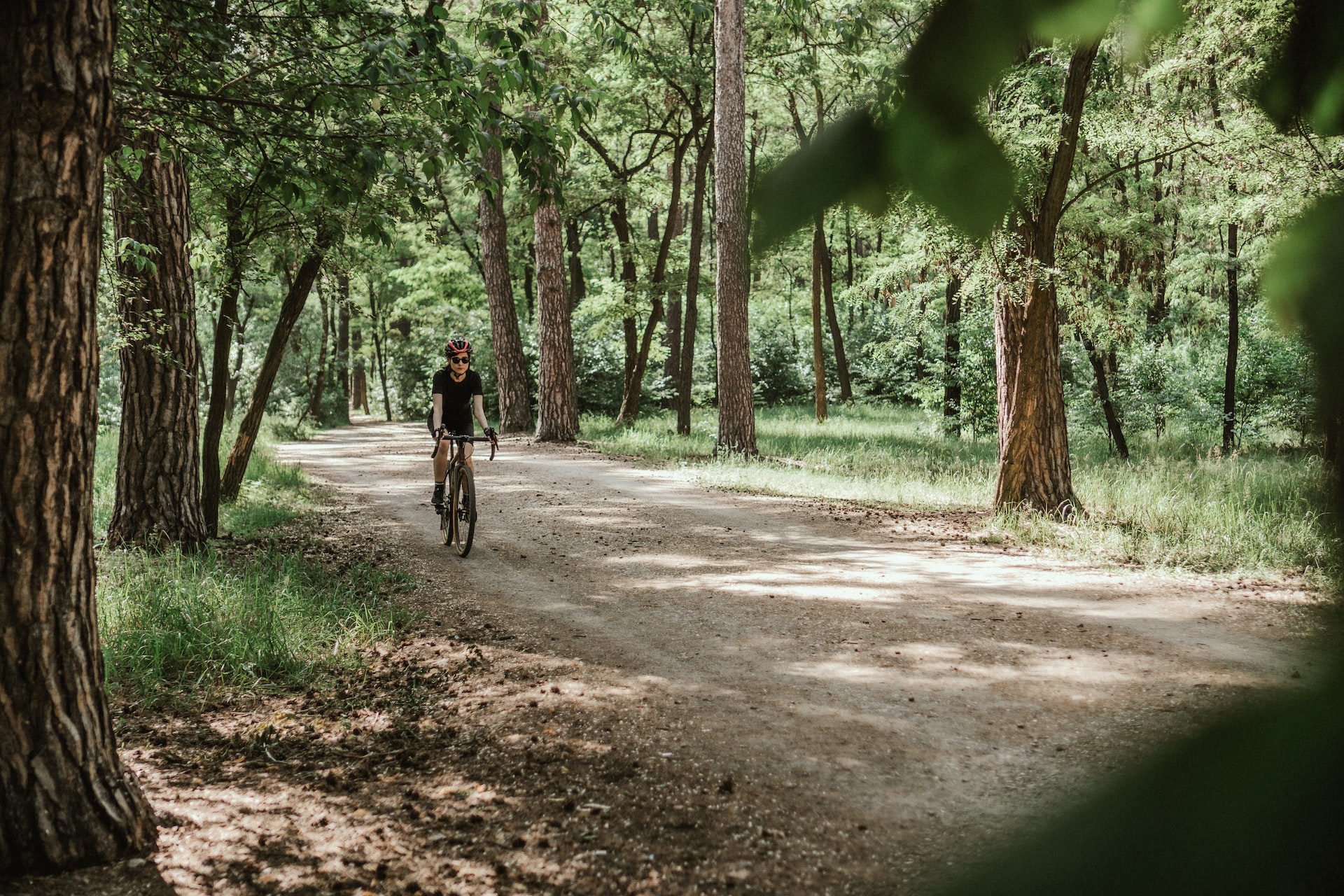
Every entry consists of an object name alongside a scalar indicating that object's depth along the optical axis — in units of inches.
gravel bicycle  344.5
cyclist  356.2
